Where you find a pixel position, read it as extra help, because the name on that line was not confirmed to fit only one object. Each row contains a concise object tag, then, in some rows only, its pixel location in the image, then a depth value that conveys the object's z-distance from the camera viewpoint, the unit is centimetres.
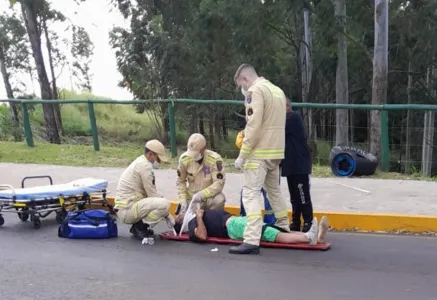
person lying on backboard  608
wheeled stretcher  712
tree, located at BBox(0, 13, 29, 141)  3203
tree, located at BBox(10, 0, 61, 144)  1789
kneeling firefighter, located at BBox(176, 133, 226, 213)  664
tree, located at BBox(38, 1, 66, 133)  2337
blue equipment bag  673
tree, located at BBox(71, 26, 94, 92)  4143
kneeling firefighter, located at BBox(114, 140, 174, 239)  651
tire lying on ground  997
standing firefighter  584
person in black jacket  639
